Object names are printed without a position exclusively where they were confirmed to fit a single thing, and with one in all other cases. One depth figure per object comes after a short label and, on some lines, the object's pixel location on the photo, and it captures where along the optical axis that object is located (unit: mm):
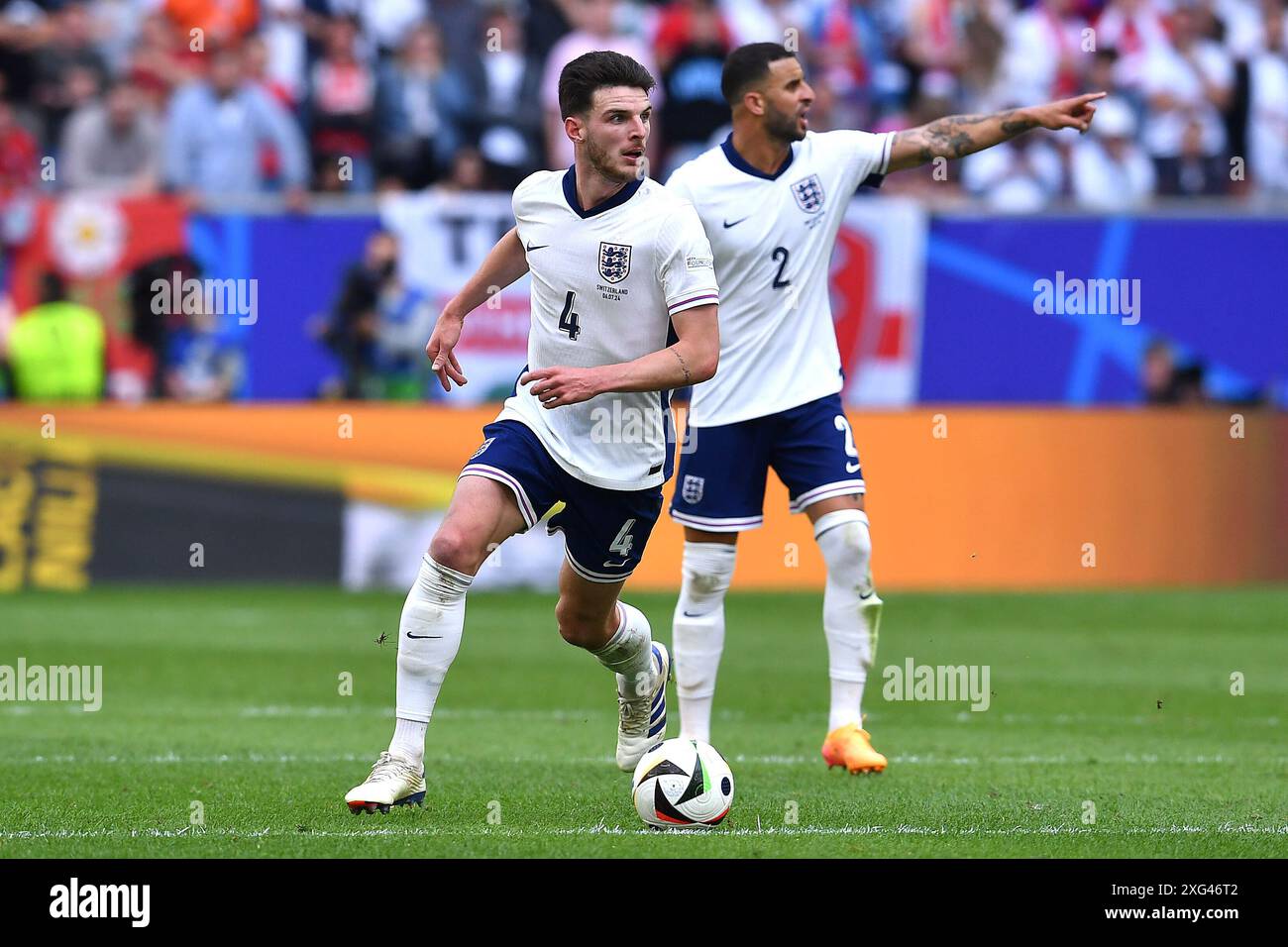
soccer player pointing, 8438
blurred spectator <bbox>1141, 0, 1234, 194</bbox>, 18406
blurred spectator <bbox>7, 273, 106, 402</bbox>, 15828
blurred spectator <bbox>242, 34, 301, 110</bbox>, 17547
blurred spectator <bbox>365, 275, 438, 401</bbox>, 16203
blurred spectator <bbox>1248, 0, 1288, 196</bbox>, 19172
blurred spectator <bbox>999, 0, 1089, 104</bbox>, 19500
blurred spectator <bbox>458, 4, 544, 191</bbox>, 17547
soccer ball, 6828
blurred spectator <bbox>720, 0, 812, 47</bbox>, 19125
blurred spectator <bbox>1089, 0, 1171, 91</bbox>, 19562
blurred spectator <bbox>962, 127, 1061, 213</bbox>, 18141
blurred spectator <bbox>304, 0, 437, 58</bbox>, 18500
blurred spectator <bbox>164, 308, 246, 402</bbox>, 16000
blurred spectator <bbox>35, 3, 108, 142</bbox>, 17859
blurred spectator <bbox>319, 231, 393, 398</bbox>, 16203
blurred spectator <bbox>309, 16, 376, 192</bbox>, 17594
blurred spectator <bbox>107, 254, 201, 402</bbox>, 16016
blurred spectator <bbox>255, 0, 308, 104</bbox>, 18094
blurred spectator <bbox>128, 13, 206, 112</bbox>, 17719
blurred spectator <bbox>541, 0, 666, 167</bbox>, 17562
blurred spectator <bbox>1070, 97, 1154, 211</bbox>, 18406
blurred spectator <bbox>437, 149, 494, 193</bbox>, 16812
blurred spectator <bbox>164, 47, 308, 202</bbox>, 17203
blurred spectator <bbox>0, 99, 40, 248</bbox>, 16125
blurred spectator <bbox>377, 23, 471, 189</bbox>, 17641
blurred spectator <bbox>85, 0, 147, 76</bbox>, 18391
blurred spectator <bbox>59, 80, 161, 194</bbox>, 17219
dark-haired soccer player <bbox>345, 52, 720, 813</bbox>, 6965
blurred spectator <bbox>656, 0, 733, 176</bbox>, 17719
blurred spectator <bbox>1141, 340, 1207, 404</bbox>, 16719
